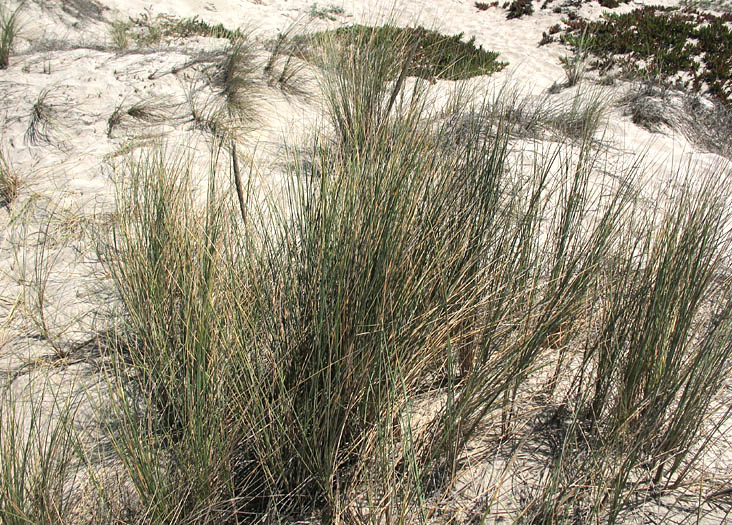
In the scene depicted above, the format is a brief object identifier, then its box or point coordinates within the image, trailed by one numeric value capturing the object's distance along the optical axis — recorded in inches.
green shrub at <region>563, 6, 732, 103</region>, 238.7
